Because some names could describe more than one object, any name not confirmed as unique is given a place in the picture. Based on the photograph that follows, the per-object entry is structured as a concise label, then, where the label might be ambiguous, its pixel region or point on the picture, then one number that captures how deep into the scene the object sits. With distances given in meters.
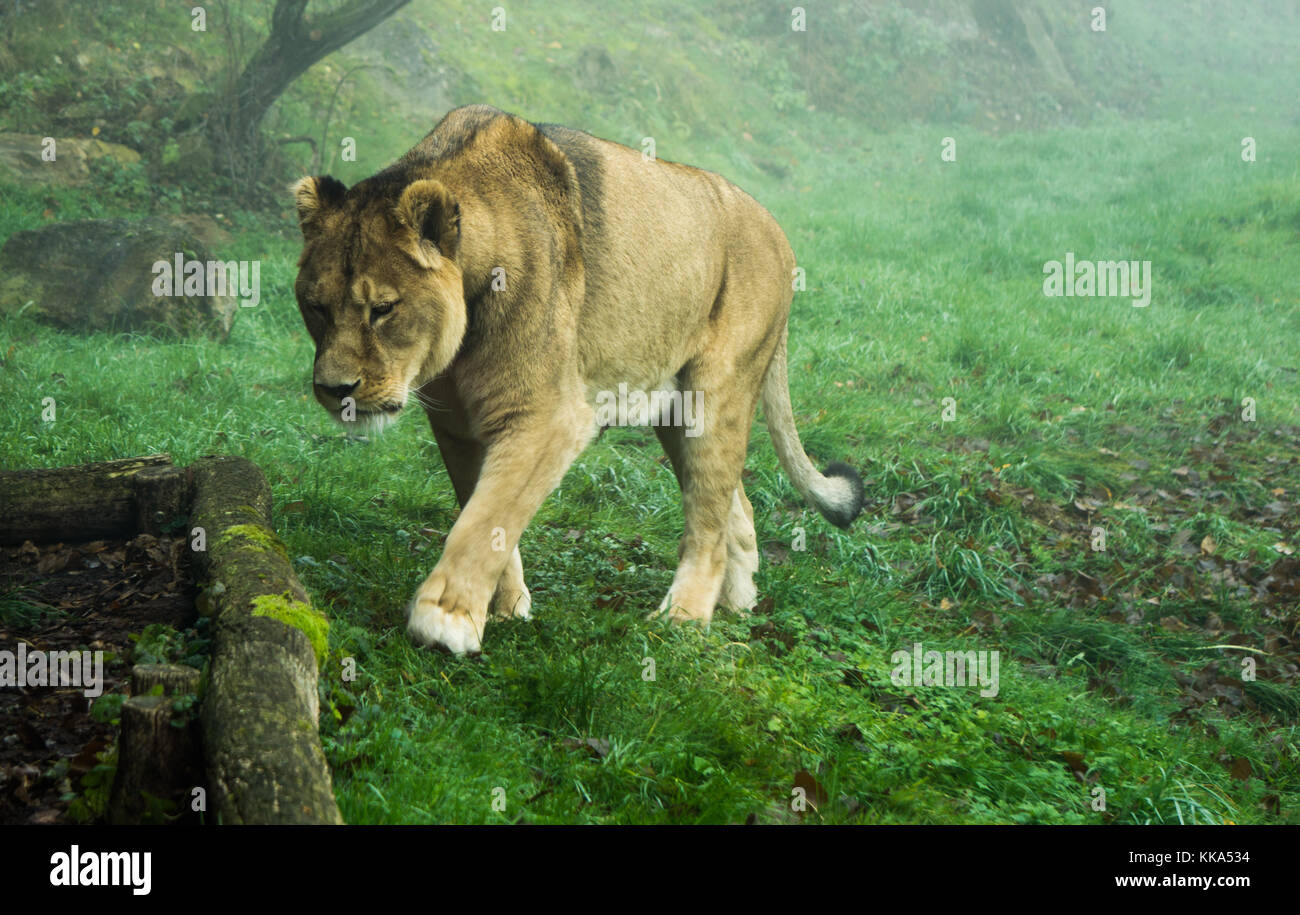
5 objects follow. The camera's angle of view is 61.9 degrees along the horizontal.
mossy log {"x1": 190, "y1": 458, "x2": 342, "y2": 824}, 2.84
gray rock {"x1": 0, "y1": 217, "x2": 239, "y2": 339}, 9.32
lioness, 4.26
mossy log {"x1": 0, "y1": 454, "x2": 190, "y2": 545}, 5.17
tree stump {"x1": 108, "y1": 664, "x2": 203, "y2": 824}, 3.06
